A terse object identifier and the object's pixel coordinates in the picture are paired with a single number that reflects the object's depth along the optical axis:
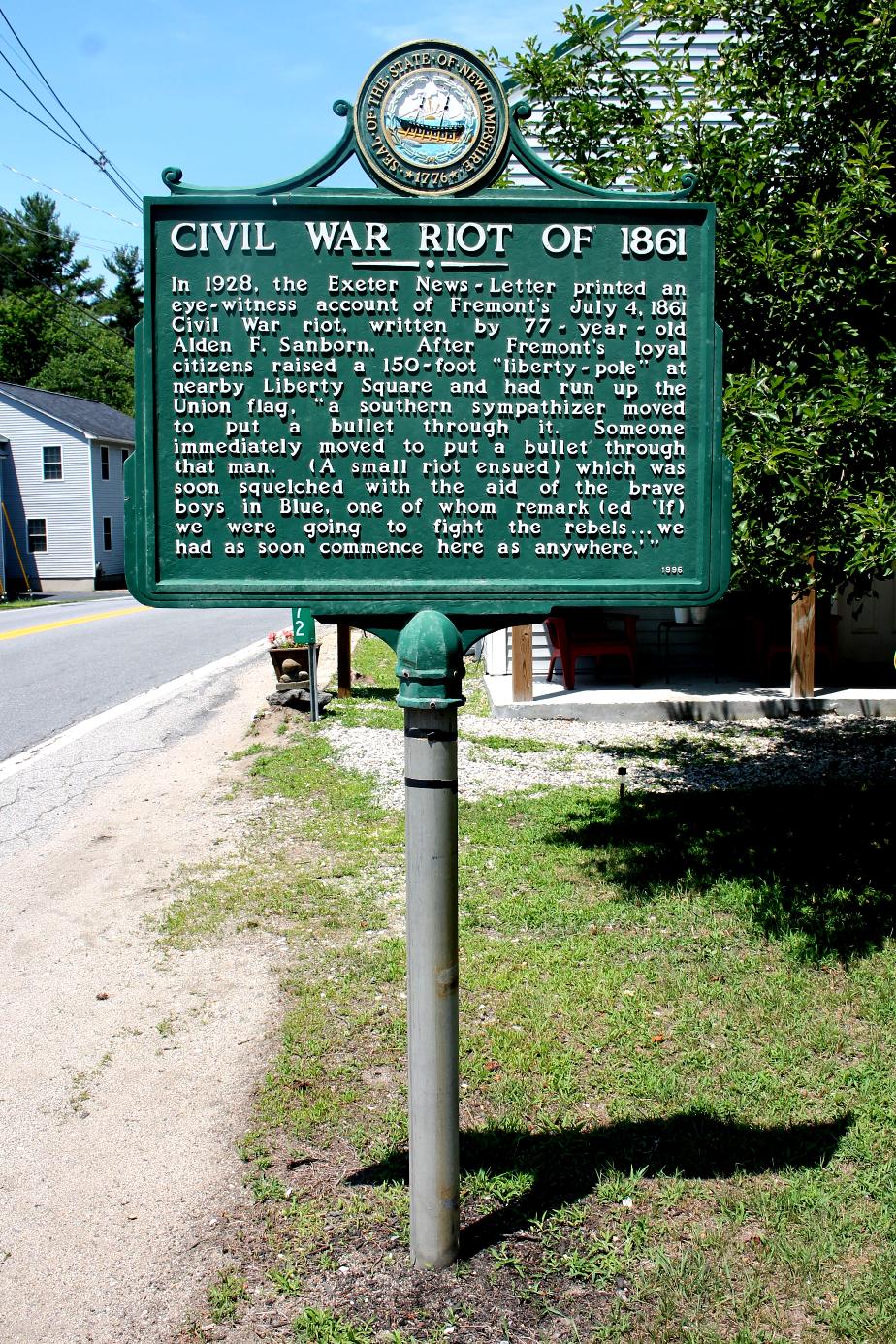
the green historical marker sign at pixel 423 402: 3.15
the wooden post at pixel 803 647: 11.14
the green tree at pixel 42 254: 67.94
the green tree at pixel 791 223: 4.86
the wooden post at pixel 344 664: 11.79
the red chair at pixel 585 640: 11.92
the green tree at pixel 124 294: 68.69
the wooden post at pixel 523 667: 11.09
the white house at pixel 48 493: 41.91
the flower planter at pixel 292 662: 11.58
